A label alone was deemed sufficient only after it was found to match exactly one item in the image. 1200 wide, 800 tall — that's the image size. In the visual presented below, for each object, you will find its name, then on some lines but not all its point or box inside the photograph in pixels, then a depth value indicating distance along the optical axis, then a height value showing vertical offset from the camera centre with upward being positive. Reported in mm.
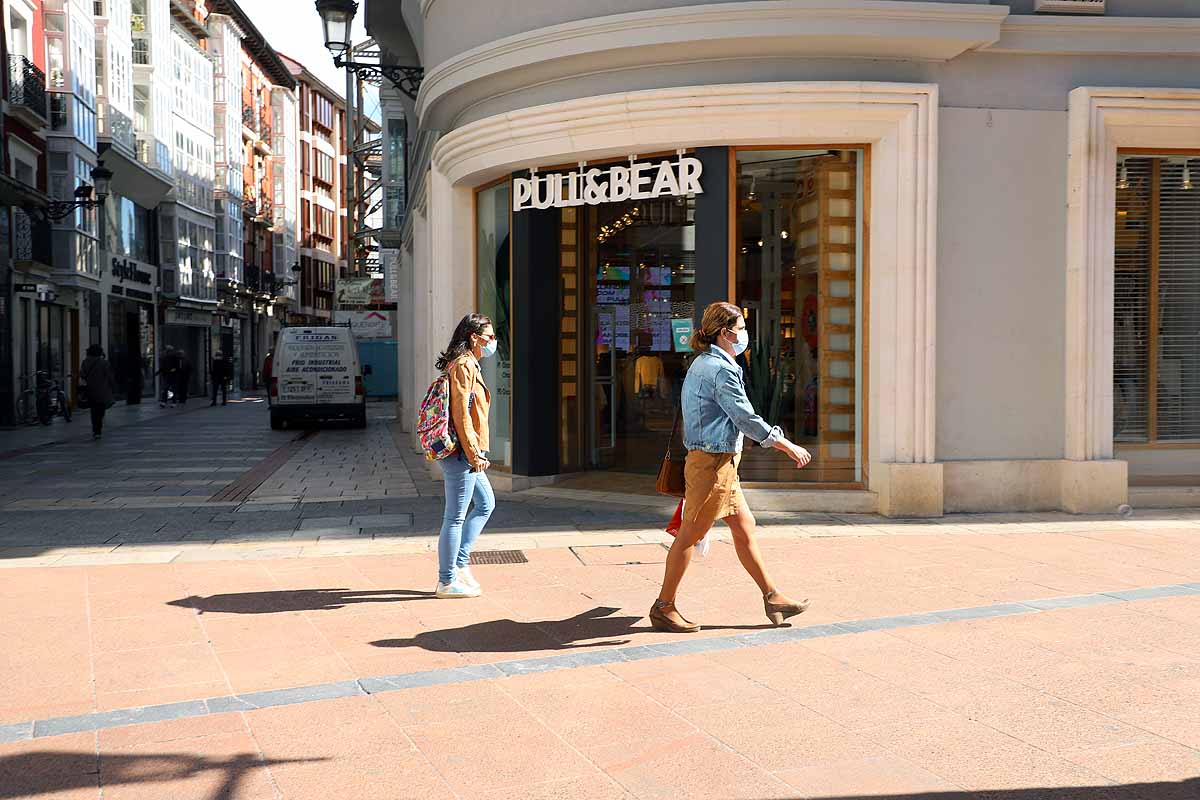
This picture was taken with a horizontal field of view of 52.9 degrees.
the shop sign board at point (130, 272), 39375 +3281
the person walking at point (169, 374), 36906 -190
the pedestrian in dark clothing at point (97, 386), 22094 -329
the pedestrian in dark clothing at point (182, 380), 36969 -379
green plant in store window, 11664 -179
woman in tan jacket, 7230 -550
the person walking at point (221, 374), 39281 -212
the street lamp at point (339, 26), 21609 +6166
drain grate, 8743 -1406
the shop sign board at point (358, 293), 35188 +2179
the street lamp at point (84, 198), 25312 +3906
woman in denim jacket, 6363 -493
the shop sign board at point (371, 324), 34812 +1249
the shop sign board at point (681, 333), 12172 +334
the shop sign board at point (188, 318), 48188 +2081
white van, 24906 -167
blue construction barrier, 46844 +77
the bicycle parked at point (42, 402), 26672 -768
